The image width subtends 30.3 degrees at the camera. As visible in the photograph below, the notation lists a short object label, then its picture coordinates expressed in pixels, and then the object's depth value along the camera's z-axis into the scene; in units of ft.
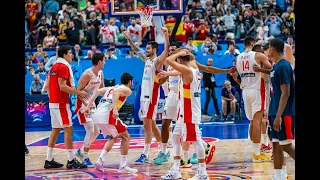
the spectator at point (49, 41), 76.69
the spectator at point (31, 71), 67.56
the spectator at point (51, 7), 86.12
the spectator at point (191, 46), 69.56
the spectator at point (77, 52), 69.94
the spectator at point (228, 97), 62.34
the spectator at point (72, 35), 77.46
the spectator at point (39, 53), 72.43
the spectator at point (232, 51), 65.16
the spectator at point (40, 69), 67.77
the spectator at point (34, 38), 79.10
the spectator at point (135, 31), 74.74
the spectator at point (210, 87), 63.62
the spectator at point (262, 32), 73.41
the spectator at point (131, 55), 69.21
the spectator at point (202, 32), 75.61
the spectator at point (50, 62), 66.43
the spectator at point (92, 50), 69.85
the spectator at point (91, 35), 77.36
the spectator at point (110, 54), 68.97
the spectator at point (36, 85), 63.87
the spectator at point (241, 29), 76.59
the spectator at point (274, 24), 74.84
